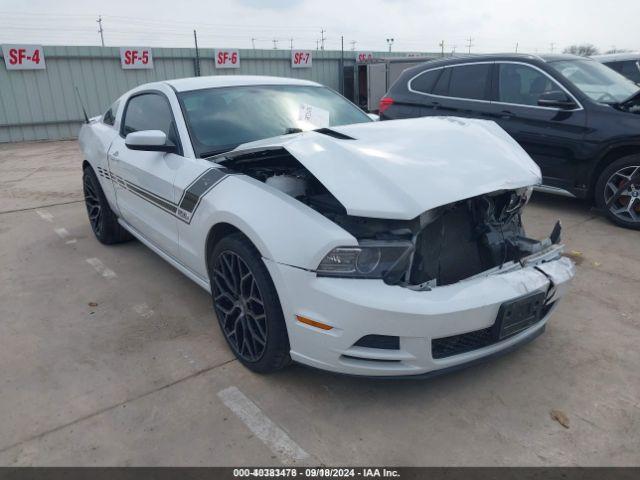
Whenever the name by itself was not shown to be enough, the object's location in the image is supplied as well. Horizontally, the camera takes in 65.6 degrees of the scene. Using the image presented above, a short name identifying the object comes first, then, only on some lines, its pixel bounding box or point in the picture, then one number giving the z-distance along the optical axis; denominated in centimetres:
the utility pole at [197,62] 1489
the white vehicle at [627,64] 786
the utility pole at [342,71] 1794
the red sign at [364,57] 1834
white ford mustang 213
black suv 465
